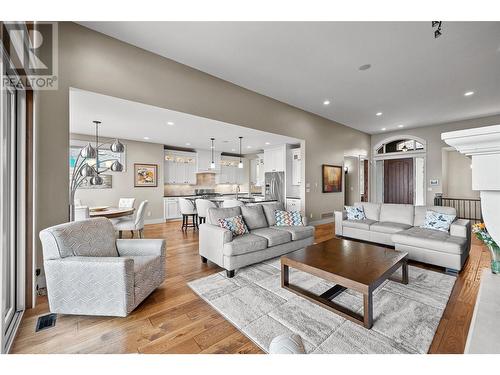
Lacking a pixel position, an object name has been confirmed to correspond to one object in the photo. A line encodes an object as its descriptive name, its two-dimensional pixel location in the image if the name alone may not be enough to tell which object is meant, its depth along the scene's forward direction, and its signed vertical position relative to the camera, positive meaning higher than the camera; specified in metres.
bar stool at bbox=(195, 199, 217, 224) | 5.30 -0.45
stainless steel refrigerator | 6.64 +0.01
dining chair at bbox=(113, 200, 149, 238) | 4.36 -0.73
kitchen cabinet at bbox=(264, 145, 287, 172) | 6.61 +0.87
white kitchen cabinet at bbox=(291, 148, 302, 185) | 6.43 +0.61
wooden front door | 7.83 +0.20
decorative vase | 2.07 -0.68
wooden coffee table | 1.89 -0.81
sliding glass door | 1.92 -0.14
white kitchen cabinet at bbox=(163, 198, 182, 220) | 7.07 -0.72
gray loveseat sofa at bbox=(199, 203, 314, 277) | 2.89 -0.77
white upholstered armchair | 1.92 -0.82
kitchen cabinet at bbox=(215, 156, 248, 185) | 8.63 +0.58
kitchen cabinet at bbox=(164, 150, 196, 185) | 7.32 +0.66
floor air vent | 1.88 -1.20
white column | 0.51 +0.06
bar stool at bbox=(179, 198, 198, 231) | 5.73 -0.61
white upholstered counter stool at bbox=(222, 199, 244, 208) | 5.29 -0.40
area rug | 1.69 -1.18
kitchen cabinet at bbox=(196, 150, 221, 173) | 7.89 +0.96
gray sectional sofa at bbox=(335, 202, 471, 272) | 2.92 -0.74
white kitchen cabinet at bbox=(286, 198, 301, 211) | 6.17 -0.52
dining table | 3.69 -0.45
